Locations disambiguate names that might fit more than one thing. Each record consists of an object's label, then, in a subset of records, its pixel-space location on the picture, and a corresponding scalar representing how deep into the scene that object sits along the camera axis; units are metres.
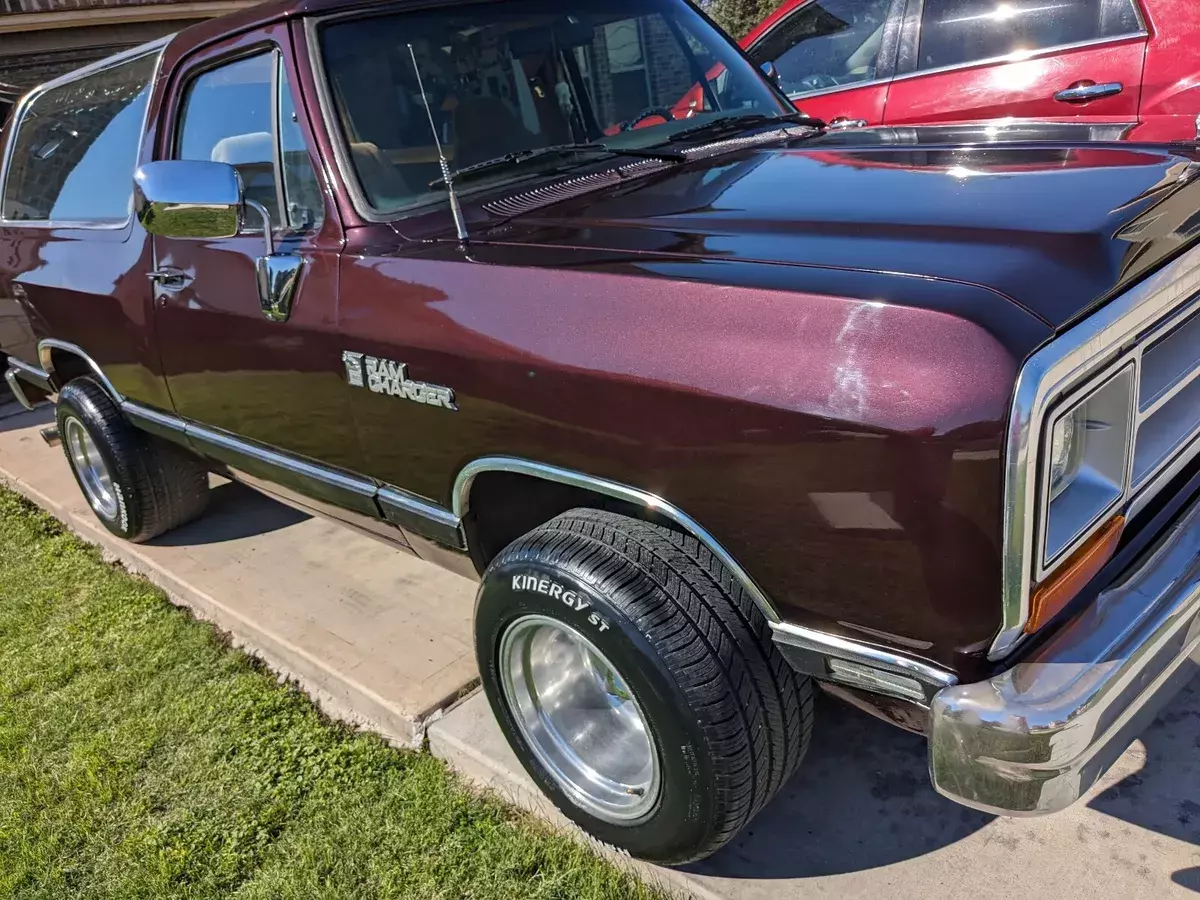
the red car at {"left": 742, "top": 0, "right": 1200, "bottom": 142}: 4.14
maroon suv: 1.51
